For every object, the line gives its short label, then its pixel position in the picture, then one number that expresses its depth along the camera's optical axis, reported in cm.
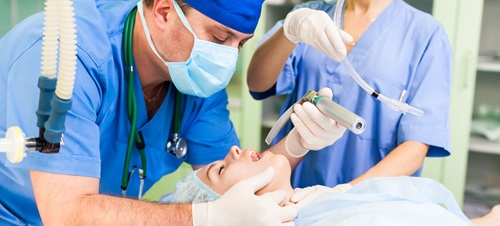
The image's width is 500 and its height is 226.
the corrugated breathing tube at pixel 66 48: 91
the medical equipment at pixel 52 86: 91
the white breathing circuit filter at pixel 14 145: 95
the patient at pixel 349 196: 134
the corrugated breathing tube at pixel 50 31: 91
